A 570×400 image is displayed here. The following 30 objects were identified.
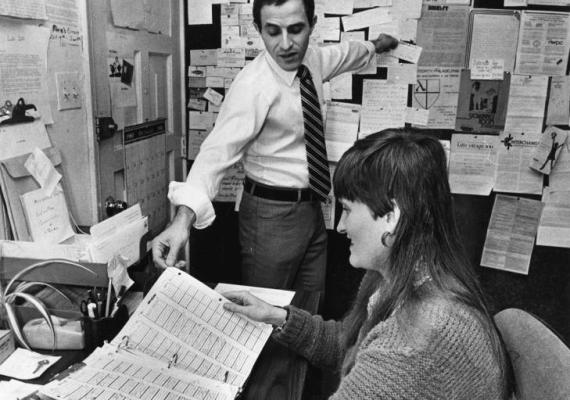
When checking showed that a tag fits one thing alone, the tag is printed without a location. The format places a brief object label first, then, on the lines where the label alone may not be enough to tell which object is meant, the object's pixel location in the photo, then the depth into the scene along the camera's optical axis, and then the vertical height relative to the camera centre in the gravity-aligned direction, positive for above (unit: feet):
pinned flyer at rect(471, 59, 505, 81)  7.39 +0.21
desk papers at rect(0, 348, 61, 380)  3.35 -1.84
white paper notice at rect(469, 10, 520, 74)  7.27 +0.62
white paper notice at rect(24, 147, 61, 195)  4.55 -0.84
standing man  5.77 -0.78
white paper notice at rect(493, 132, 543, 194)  7.62 -1.12
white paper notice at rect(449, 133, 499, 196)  7.69 -1.11
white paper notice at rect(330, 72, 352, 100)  7.68 -0.08
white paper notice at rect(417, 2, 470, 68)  7.30 +0.66
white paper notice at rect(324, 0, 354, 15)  7.47 +1.00
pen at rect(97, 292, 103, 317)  3.74 -1.59
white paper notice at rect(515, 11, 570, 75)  7.23 +0.57
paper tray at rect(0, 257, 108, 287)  3.98 -1.46
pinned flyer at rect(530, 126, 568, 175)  7.52 -0.87
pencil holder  3.65 -1.72
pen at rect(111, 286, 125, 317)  3.83 -1.63
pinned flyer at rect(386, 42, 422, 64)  7.47 +0.41
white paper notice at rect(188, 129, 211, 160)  8.29 -0.96
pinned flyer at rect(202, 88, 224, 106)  8.07 -0.28
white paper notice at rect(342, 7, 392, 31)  7.42 +0.86
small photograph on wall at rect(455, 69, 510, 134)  7.48 -0.27
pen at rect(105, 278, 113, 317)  3.78 -1.58
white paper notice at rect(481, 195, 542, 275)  7.80 -2.13
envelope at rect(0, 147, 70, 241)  4.26 -0.94
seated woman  2.61 -1.08
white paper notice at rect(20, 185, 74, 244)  4.48 -1.23
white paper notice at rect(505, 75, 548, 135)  7.42 -0.24
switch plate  4.99 -0.16
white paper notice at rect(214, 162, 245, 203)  8.25 -1.62
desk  3.39 -1.94
